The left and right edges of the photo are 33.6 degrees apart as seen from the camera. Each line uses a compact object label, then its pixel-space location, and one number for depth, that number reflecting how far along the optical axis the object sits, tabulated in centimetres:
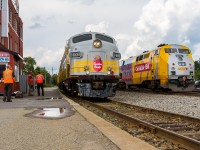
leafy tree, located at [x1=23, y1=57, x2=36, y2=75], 12221
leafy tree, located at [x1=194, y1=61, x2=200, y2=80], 10231
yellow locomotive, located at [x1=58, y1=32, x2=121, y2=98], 1570
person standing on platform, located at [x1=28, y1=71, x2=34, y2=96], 2166
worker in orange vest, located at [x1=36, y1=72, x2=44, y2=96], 2167
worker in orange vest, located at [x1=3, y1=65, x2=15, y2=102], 1476
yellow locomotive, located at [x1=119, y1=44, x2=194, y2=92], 2192
